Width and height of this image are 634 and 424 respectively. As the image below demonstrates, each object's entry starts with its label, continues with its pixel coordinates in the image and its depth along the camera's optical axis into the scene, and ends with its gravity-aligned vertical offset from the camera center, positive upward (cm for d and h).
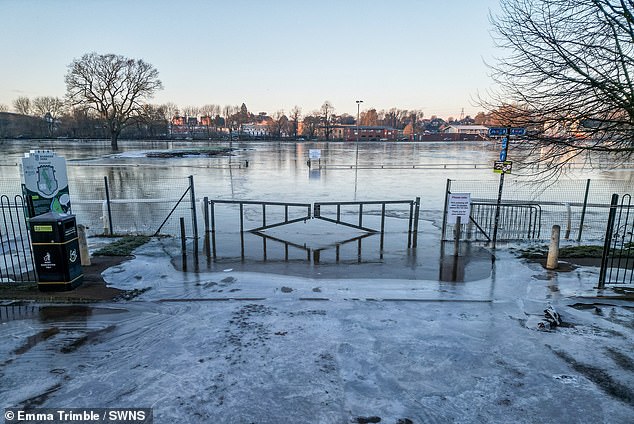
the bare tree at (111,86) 5928 +757
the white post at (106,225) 1095 -257
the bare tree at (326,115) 15780 +839
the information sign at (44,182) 906 -117
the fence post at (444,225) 995 -229
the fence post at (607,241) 672 -182
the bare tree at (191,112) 17900 +1021
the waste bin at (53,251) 663 -201
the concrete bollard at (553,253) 808 -246
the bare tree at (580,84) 760 +106
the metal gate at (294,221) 991 -279
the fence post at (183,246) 859 -251
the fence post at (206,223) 994 -240
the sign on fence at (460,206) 941 -169
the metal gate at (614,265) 678 -276
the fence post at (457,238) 909 -243
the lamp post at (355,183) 1853 -283
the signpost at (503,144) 872 -18
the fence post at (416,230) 993 -251
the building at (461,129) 16188 +297
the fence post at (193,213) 970 -199
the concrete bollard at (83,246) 798 -235
